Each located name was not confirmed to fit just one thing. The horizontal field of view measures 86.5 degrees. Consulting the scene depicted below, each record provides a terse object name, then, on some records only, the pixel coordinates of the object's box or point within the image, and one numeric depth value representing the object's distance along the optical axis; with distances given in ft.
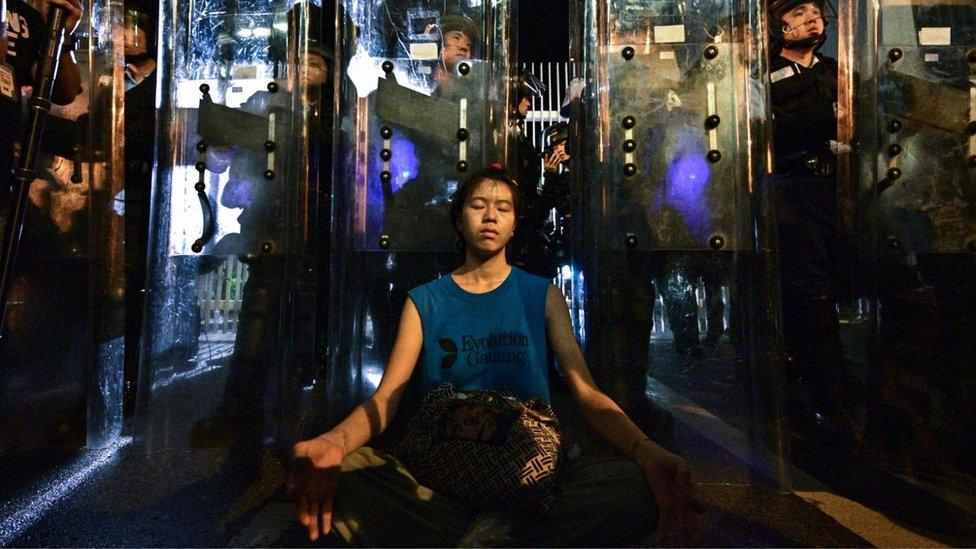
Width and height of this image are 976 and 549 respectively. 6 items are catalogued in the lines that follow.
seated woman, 4.09
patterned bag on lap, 4.46
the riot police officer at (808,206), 10.11
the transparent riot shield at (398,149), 9.20
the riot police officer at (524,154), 11.62
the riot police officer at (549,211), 13.30
